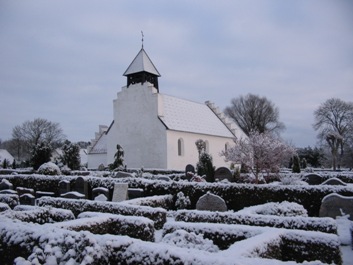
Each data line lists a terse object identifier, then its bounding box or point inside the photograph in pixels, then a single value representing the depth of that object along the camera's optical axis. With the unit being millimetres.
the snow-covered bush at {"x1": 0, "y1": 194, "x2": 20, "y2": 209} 11500
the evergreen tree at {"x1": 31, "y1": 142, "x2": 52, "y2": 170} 25656
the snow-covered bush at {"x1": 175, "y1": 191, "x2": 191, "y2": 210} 12648
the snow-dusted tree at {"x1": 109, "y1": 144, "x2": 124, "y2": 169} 24625
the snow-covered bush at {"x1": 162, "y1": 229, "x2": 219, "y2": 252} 5738
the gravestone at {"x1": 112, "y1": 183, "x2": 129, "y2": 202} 12133
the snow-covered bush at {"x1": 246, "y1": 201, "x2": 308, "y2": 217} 8758
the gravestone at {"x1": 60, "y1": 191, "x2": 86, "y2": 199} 12117
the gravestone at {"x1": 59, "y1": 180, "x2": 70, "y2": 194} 15630
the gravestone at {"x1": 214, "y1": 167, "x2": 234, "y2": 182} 17609
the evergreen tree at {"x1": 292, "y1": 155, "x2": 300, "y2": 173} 24922
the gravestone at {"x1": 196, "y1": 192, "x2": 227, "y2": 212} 9969
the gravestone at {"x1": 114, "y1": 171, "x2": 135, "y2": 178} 17406
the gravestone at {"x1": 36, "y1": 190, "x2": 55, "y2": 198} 15162
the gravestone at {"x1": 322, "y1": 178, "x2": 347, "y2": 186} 13648
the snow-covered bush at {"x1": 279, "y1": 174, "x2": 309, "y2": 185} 13897
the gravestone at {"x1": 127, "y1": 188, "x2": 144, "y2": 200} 13599
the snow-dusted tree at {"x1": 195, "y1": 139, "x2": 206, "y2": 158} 28689
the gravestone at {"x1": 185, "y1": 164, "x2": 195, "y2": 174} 21781
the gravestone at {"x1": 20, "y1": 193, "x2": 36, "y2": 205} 13555
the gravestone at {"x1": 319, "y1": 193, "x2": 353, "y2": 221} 9258
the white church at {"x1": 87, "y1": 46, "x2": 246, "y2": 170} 32125
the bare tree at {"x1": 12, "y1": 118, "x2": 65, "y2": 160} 65250
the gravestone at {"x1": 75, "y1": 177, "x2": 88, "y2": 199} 15320
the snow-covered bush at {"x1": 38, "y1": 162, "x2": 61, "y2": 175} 18844
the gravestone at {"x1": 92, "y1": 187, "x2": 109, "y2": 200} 14047
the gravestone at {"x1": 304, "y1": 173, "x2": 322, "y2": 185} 17016
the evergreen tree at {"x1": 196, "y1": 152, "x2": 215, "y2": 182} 18397
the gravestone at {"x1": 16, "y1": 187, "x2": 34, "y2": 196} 14714
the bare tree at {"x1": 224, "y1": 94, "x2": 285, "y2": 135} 57119
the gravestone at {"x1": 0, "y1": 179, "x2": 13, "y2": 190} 15516
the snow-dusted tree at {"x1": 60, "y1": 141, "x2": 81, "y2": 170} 27844
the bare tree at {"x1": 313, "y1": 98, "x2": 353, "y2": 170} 47188
